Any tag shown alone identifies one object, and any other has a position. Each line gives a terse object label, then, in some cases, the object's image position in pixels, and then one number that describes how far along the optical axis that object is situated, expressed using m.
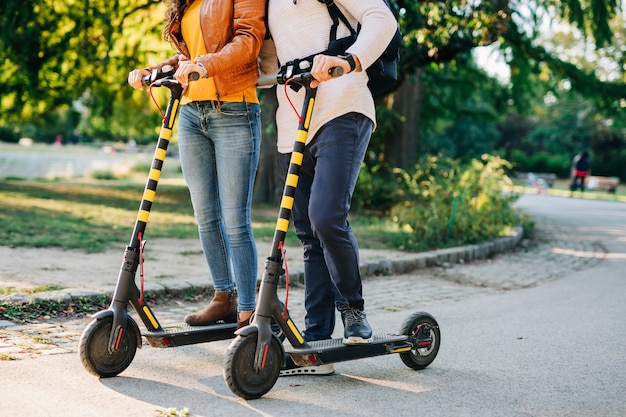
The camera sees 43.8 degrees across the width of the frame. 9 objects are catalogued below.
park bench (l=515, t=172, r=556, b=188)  34.75
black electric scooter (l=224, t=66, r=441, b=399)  3.53
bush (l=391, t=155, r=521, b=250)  10.00
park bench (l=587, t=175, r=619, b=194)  30.02
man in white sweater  3.81
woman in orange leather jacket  4.08
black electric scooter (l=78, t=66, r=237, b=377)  3.79
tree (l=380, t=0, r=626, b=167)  11.45
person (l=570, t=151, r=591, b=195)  28.20
